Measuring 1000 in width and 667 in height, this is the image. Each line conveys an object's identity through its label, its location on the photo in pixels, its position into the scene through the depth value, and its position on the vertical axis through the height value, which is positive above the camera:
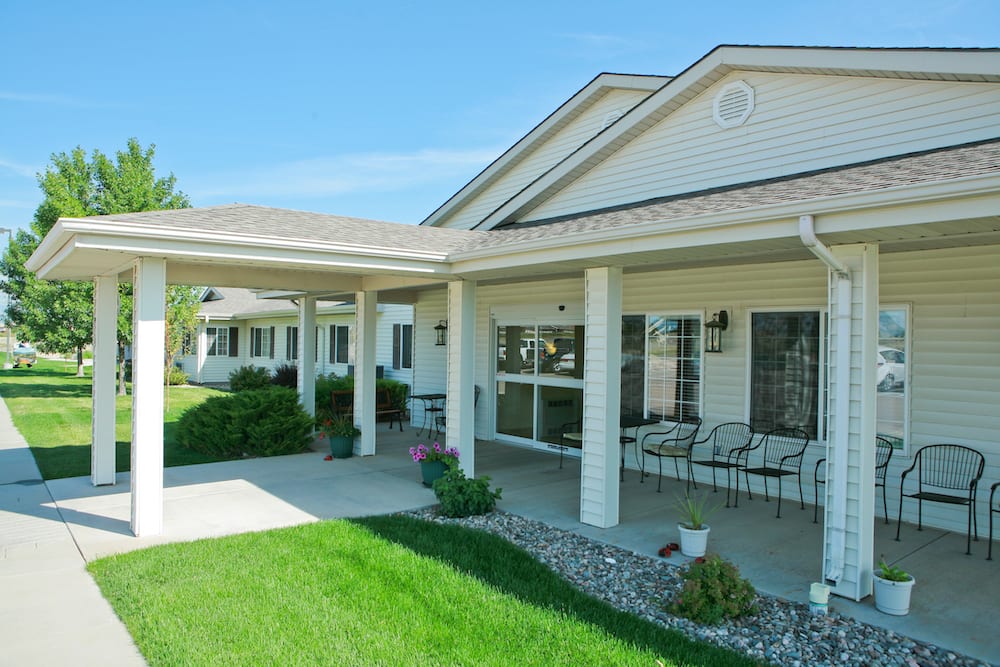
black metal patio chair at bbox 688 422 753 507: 7.98 -1.26
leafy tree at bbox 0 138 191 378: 18.53 +4.03
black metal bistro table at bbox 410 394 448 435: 12.73 -1.48
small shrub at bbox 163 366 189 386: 22.53 -1.52
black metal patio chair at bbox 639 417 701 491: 8.05 -1.36
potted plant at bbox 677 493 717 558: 5.52 -1.70
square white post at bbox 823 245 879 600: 4.66 -0.62
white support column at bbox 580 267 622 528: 6.51 -0.59
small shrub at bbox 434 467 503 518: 6.81 -1.70
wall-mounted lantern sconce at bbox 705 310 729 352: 8.14 +0.16
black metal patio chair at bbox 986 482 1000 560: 5.57 -1.51
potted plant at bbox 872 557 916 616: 4.34 -1.70
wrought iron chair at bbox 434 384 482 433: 12.81 -1.75
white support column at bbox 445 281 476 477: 8.07 -0.38
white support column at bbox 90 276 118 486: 7.77 -0.54
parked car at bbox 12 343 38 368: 37.22 -1.56
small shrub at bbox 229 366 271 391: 19.59 -1.35
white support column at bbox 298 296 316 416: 11.59 -0.35
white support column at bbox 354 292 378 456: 10.45 -0.41
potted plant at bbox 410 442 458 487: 7.93 -1.54
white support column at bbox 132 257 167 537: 5.84 -0.53
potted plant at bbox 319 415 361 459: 10.23 -1.62
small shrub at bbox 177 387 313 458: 10.41 -1.50
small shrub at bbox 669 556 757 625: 4.25 -1.72
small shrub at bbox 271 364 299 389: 18.84 -1.21
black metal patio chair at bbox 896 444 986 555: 6.00 -1.26
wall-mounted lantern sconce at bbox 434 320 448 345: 13.24 +0.14
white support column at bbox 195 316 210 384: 25.38 -0.50
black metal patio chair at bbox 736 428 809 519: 7.42 -1.28
